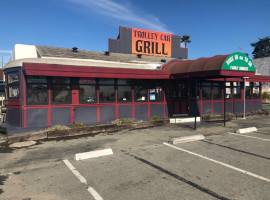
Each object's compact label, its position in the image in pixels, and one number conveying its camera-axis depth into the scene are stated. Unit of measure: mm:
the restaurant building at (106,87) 9273
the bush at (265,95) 31719
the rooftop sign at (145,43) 20656
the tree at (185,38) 57012
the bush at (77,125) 9880
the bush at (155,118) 11781
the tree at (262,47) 80938
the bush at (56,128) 9226
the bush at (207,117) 13030
